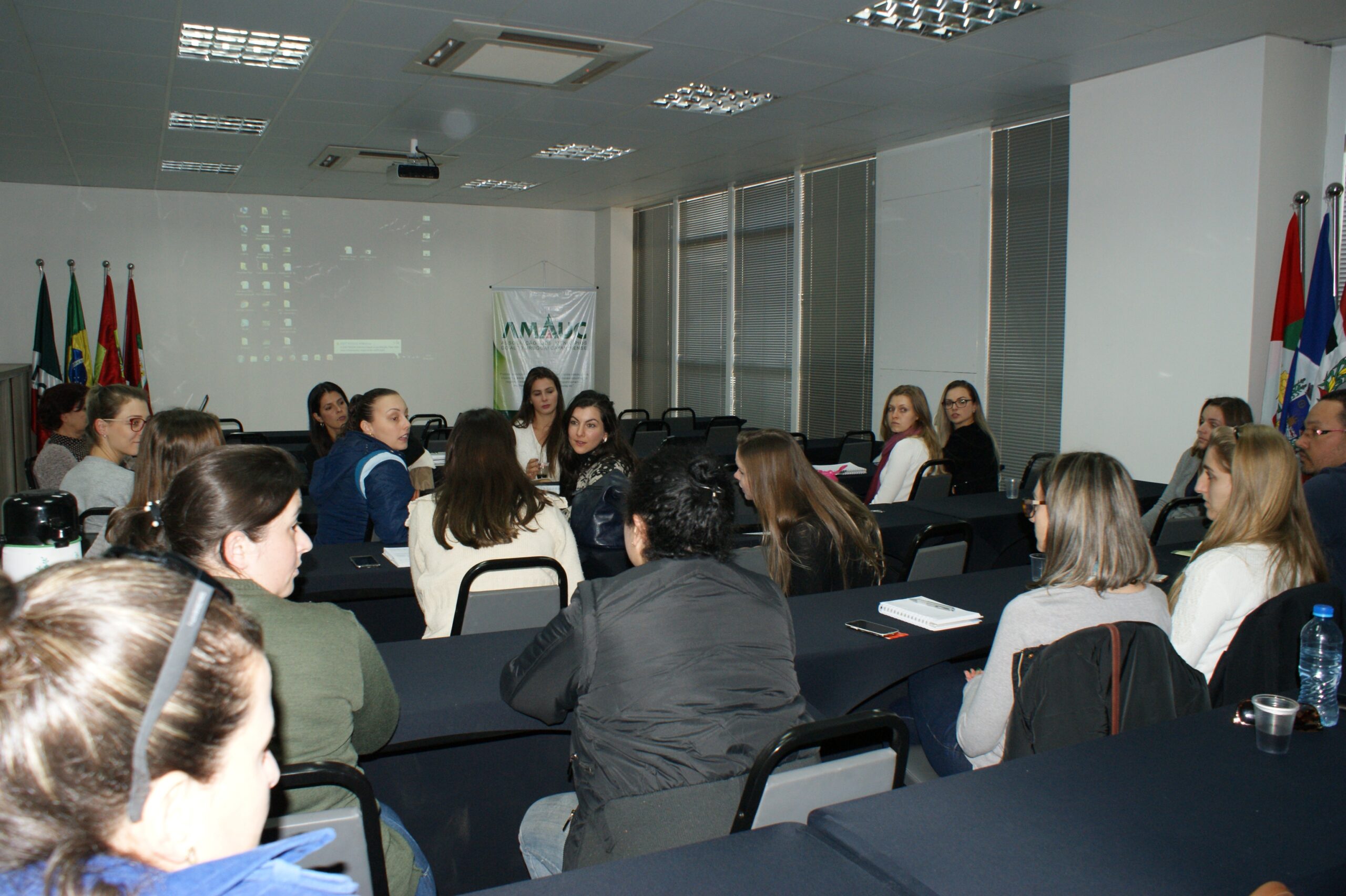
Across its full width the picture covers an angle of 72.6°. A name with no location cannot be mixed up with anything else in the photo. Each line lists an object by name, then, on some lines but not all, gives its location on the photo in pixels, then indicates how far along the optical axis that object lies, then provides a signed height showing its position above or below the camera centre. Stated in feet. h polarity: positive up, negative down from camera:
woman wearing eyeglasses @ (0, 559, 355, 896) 1.98 -0.82
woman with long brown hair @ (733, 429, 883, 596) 9.96 -1.58
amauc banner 33.65 +1.56
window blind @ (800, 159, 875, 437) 25.72 +2.31
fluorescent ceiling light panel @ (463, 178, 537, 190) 29.84 +6.41
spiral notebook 8.39 -2.18
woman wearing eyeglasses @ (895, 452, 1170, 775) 6.50 -1.53
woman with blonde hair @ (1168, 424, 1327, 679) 7.50 -1.43
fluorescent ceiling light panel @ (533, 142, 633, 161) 24.82 +6.27
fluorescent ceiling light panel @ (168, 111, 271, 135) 20.99 +5.96
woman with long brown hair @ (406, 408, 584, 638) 9.34 -1.52
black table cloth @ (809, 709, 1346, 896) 4.00 -2.14
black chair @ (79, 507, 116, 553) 10.59 -1.65
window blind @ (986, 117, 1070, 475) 20.54 +2.17
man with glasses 10.03 -1.05
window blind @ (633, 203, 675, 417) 34.91 +2.76
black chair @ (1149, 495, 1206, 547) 13.17 -2.10
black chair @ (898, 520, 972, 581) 10.62 -2.06
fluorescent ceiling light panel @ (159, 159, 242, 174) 26.25 +6.11
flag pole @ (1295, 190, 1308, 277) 15.46 +3.05
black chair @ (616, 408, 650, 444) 29.45 -1.52
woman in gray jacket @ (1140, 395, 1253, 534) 13.87 -1.01
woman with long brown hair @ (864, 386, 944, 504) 17.06 -1.22
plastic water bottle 6.15 -1.89
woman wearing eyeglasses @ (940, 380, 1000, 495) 17.97 -1.24
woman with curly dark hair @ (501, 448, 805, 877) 5.11 -1.78
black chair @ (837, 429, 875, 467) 23.62 -1.81
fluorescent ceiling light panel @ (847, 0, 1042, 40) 13.87 +5.67
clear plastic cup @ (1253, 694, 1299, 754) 5.45 -2.05
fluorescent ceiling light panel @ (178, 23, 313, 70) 15.01 +5.64
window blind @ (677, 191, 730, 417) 32.04 +2.74
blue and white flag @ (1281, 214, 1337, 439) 15.19 +0.74
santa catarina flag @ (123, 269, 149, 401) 29.17 +0.92
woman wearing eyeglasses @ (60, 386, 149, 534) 12.32 -0.97
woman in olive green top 4.82 -1.32
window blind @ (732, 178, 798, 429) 28.91 +2.51
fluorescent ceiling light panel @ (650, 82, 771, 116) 18.85 +5.91
